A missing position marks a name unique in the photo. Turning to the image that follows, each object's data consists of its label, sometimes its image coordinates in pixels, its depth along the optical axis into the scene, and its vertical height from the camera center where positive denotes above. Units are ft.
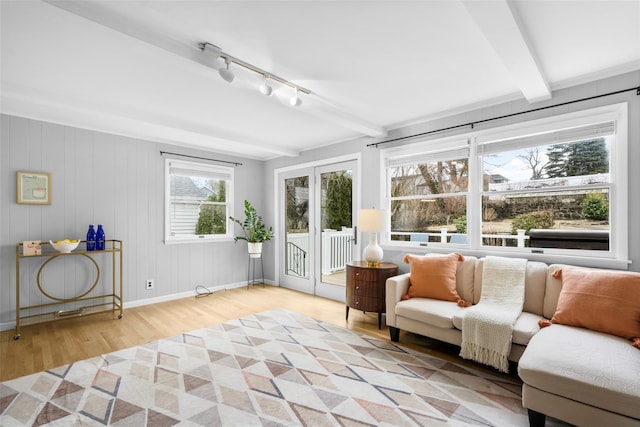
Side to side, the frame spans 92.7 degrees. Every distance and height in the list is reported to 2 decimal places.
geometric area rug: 6.30 -4.18
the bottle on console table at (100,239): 12.48 -0.96
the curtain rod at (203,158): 15.12 +3.12
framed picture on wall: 11.33 +1.05
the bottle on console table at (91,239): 12.24 -0.96
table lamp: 12.05 -0.50
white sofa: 5.21 -2.89
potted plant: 17.57 -0.96
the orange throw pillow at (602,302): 6.80 -2.06
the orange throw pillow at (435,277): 9.95 -2.08
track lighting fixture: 7.02 +3.78
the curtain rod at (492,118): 8.29 +3.30
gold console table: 11.10 -3.27
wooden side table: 11.34 -2.69
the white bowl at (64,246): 11.18 -1.11
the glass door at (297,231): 16.80 -0.87
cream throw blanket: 7.65 -2.66
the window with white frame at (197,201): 15.62 +0.79
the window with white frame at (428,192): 11.59 +0.93
